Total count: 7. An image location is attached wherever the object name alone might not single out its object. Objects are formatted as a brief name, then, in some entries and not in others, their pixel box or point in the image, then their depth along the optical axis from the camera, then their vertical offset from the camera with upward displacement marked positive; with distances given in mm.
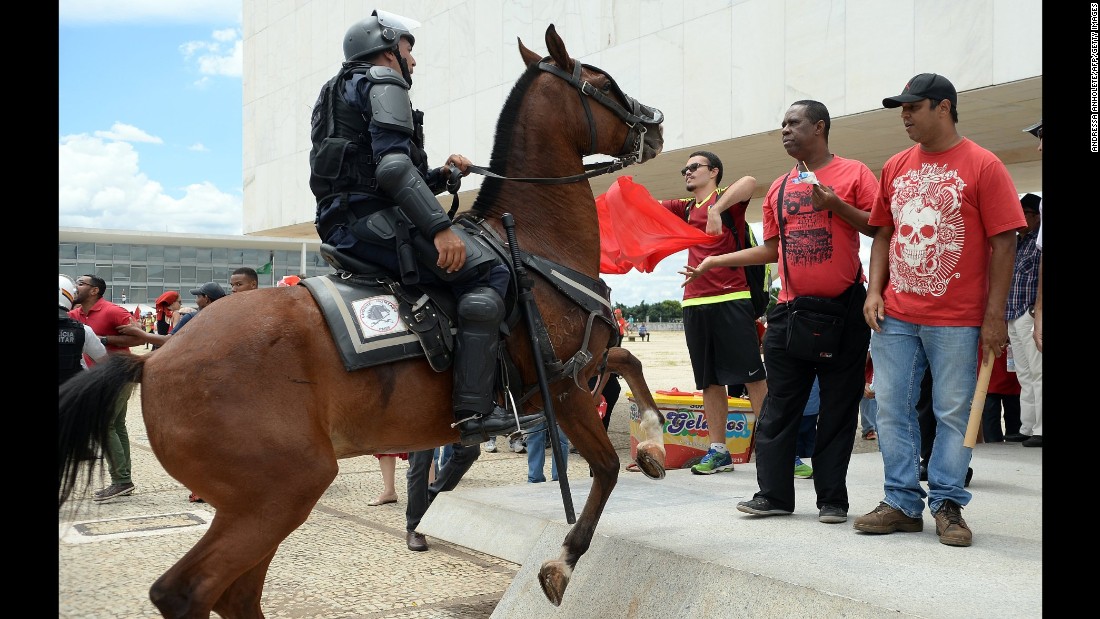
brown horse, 3383 -339
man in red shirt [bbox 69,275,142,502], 8570 -135
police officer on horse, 3775 +450
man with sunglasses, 7094 -142
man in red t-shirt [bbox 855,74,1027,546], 4289 +105
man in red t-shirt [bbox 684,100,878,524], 5062 -3
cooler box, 8117 -1103
